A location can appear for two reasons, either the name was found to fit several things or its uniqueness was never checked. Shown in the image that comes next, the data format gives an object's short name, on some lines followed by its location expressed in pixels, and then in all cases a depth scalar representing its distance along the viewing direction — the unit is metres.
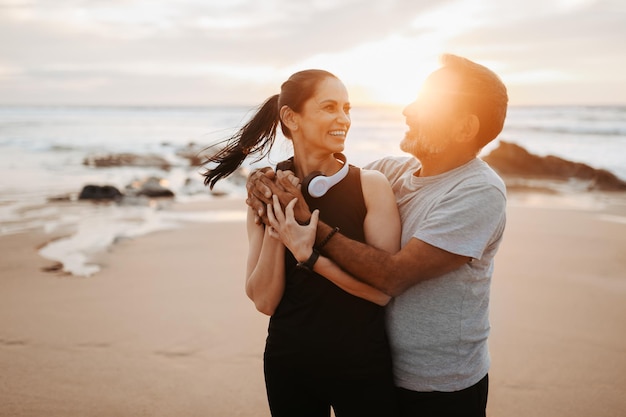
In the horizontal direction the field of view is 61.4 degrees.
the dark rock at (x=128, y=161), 16.61
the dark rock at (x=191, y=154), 16.91
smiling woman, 2.32
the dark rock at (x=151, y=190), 10.69
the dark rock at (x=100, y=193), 10.34
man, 2.19
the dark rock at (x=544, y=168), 11.89
